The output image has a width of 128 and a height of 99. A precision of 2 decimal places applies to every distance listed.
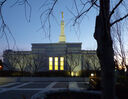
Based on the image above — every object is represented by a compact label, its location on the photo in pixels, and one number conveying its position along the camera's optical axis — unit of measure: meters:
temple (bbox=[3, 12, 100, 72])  35.06
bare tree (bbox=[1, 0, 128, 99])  2.30
